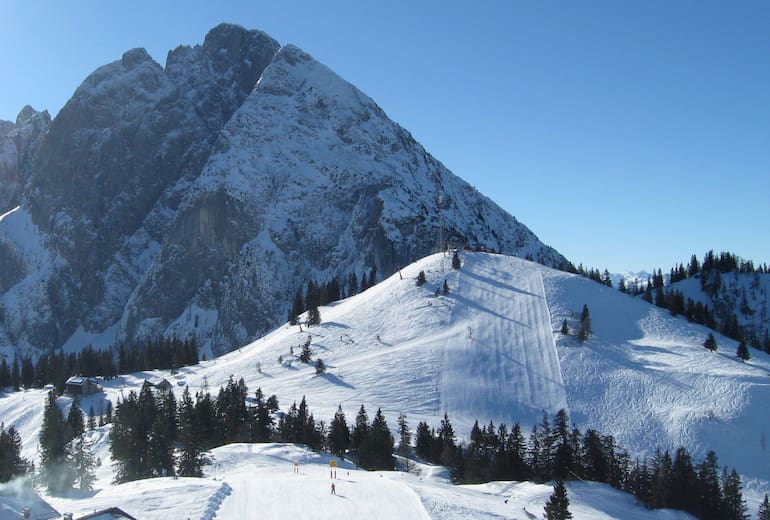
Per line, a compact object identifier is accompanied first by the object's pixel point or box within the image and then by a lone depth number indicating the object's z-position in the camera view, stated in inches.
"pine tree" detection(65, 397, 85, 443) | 3186.0
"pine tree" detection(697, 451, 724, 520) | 2498.8
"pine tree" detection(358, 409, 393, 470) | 2778.1
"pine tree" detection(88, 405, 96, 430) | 3996.8
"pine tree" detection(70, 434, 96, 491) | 2279.8
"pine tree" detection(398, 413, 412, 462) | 3060.3
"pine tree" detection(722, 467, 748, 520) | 2552.4
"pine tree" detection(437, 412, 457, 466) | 2933.1
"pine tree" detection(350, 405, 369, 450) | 2957.7
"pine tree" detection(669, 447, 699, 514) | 2460.6
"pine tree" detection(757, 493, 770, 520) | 2544.3
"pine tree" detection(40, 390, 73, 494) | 2174.1
